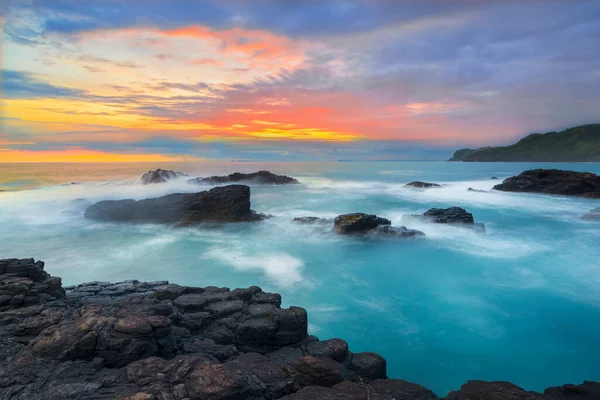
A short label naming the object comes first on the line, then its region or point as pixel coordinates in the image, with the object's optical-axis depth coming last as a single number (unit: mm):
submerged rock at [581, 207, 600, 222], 25200
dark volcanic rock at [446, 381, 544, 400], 5004
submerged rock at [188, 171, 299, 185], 54406
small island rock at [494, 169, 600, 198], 36219
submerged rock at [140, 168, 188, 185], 48609
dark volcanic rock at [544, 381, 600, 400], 5301
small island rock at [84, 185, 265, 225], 25250
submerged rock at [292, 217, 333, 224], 23916
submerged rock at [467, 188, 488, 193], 43172
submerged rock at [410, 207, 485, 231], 22703
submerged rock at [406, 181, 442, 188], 49656
